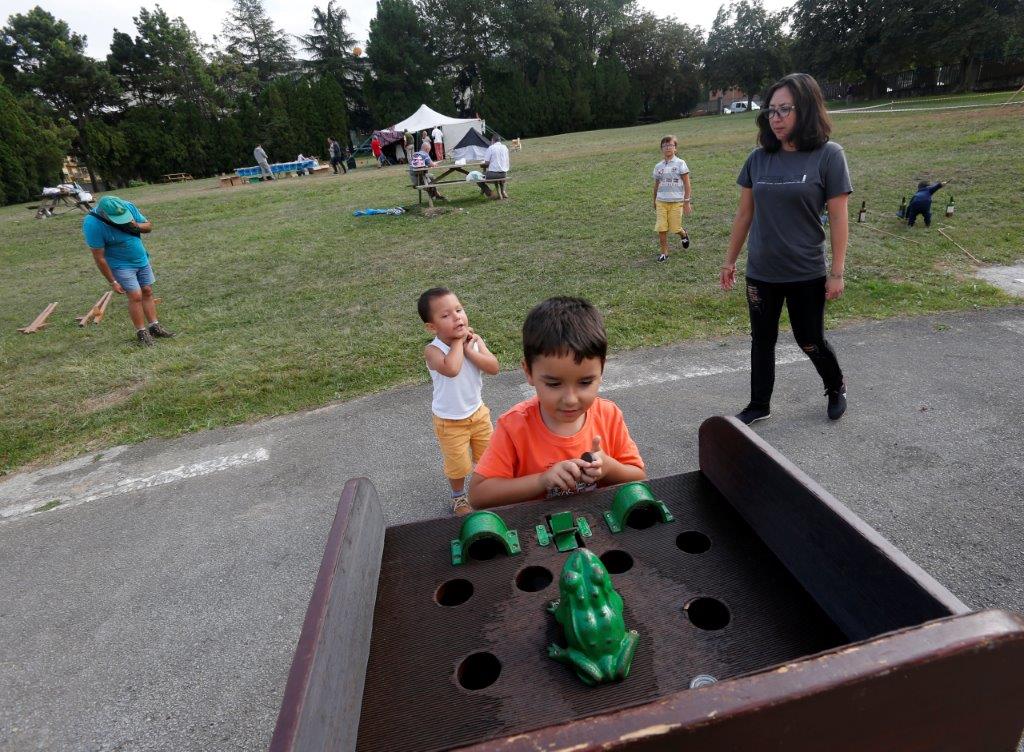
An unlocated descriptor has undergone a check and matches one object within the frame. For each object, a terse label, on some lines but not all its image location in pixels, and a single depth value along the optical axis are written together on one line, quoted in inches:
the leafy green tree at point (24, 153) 1067.9
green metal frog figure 42.1
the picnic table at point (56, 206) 778.2
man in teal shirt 224.4
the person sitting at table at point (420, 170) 506.1
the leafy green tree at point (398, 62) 1824.6
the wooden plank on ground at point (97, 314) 284.5
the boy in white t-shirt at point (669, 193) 277.3
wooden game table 28.1
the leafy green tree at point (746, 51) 2138.3
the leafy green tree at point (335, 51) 2015.9
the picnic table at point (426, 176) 490.6
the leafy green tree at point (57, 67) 1460.4
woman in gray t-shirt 110.6
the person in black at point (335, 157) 1079.0
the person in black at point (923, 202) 278.8
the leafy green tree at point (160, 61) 1611.7
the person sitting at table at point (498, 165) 504.7
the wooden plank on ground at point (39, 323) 281.9
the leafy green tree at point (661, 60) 2117.4
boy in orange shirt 60.5
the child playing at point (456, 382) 102.6
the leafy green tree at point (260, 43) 2075.5
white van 2424.6
